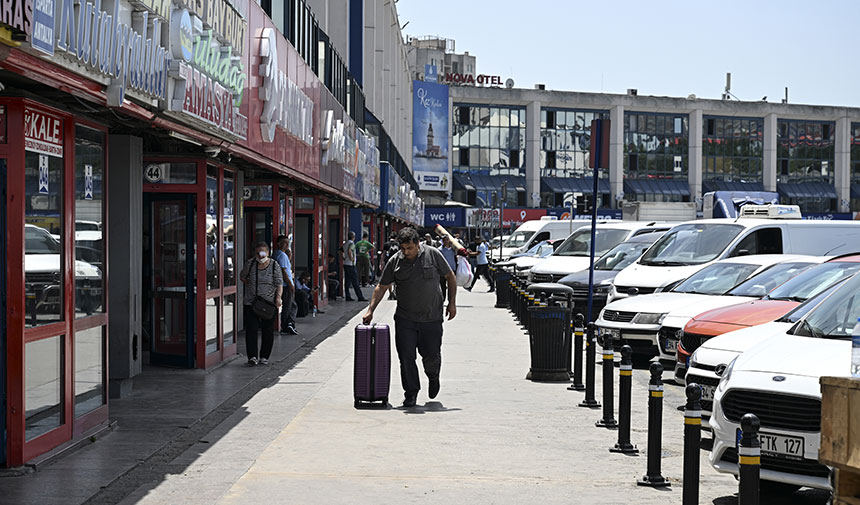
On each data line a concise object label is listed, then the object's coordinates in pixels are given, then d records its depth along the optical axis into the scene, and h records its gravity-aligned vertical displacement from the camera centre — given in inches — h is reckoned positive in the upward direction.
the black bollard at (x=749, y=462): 222.8 -44.1
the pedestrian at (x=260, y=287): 589.0 -29.4
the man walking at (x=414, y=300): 463.2 -28.0
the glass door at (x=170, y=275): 560.4 -22.7
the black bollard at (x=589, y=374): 466.0 -57.5
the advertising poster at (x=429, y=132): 3535.9 +296.6
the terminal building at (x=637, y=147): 3828.7 +284.9
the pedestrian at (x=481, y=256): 1534.0 -34.9
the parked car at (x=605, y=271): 888.9 -31.8
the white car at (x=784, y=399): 277.1 -41.0
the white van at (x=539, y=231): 1663.4 -1.0
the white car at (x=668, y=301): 623.8 -37.7
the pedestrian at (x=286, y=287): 695.7 -35.1
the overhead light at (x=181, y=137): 442.8 +35.3
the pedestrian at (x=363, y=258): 1294.3 -32.8
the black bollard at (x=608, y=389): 414.0 -55.7
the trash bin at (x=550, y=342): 536.4 -51.7
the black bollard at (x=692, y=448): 273.3 -50.6
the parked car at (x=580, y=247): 1068.5 -16.2
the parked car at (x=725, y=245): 756.0 -8.5
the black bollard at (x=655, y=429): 312.5 -52.8
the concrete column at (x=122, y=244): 506.0 -7.1
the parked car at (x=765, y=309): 477.4 -32.2
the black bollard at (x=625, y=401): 360.2 -52.8
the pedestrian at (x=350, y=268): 1157.1 -39.6
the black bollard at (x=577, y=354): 504.4 -54.4
